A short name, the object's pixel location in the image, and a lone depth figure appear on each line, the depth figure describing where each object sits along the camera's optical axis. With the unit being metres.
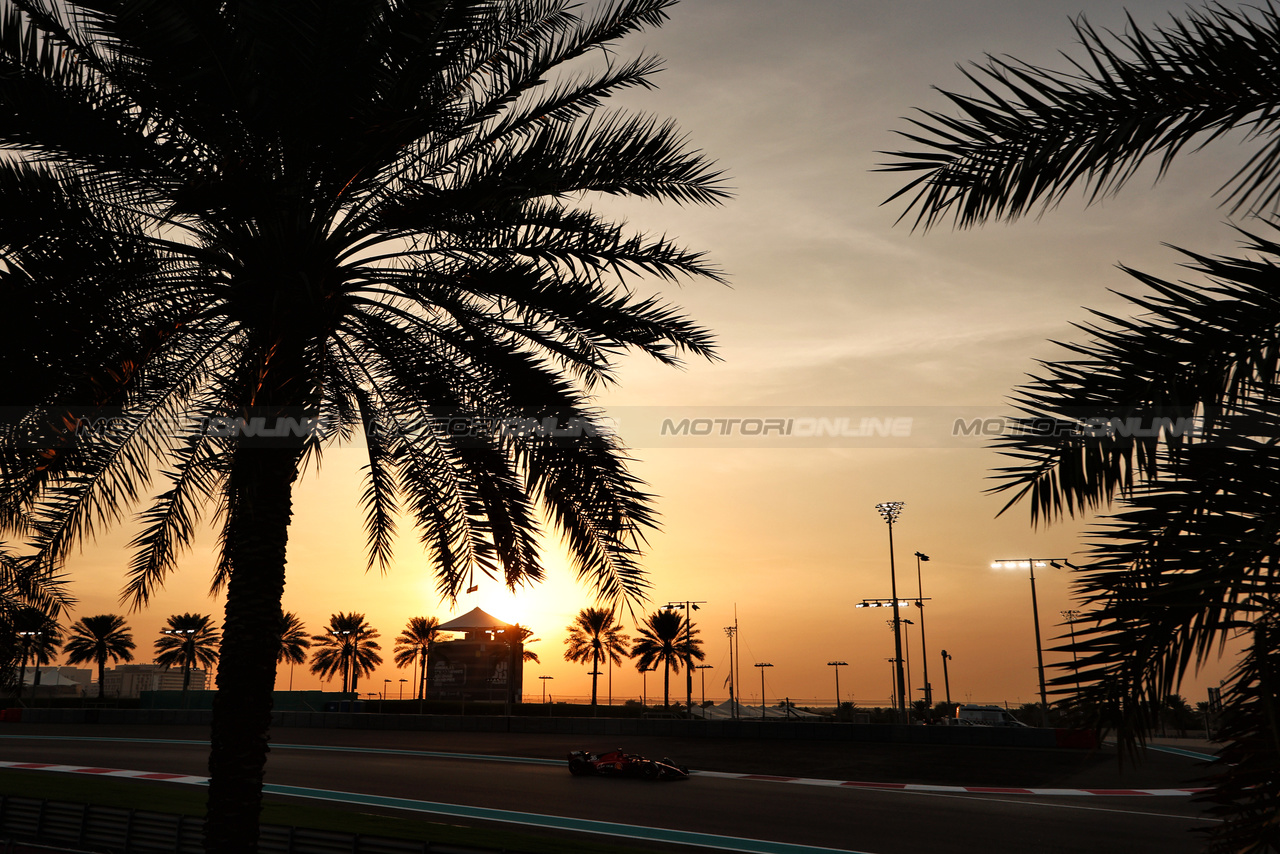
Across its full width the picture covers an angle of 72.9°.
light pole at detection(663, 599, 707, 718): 75.09
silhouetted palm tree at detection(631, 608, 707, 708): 82.88
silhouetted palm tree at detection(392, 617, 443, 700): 94.31
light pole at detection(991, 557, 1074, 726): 43.62
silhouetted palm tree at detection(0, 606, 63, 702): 15.99
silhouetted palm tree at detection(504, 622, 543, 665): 63.35
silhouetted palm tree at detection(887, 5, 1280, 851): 3.61
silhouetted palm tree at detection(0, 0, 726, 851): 8.01
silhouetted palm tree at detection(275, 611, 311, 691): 94.56
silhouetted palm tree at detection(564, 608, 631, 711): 88.81
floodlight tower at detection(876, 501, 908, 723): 41.41
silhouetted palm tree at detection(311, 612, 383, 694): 94.66
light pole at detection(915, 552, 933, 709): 55.23
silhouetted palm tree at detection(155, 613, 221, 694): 88.50
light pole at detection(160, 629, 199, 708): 78.38
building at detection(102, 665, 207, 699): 125.88
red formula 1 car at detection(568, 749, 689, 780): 27.47
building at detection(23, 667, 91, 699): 100.01
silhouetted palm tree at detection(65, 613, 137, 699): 83.19
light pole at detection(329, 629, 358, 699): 95.54
